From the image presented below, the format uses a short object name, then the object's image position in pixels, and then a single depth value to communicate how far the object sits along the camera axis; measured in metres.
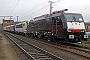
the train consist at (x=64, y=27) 9.25
